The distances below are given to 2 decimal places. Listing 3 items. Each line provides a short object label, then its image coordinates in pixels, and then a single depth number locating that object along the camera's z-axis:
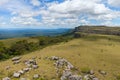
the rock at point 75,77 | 15.11
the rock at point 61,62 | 17.78
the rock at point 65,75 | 15.35
